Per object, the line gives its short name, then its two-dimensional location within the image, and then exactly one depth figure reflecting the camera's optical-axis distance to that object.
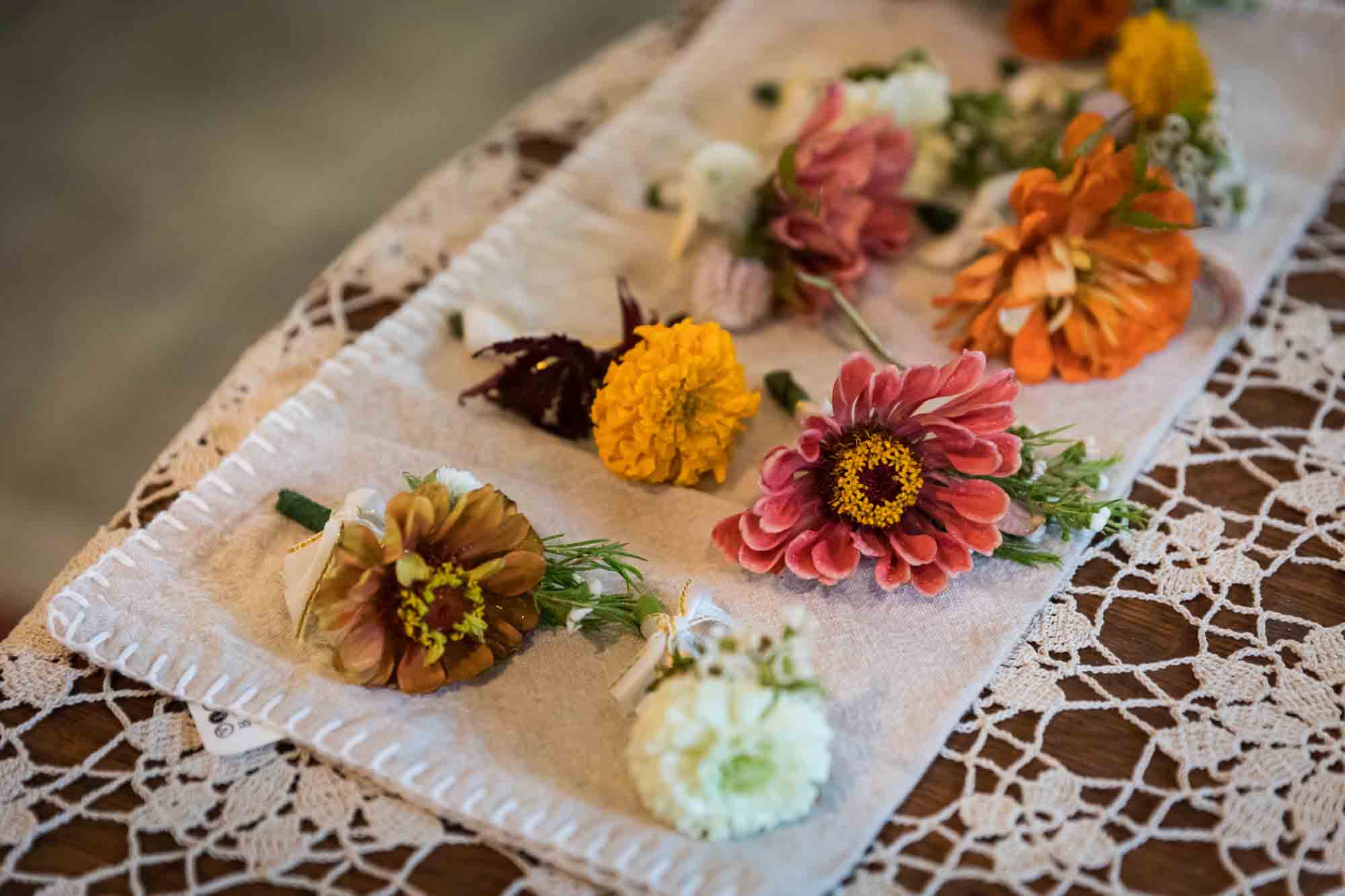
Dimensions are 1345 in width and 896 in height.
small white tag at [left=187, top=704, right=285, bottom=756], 0.55
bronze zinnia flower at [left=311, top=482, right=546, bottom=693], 0.54
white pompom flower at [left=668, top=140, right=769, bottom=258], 0.65
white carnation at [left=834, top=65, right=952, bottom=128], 0.67
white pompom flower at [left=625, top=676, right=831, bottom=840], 0.52
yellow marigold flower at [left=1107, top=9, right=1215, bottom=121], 0.66
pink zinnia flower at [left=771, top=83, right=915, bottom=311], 0.63
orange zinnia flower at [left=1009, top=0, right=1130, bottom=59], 0.73
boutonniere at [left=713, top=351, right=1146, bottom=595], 0.56
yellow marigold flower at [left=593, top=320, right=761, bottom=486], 0.58
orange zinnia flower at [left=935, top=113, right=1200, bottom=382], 0.61
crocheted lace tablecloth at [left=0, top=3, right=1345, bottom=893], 0.53
